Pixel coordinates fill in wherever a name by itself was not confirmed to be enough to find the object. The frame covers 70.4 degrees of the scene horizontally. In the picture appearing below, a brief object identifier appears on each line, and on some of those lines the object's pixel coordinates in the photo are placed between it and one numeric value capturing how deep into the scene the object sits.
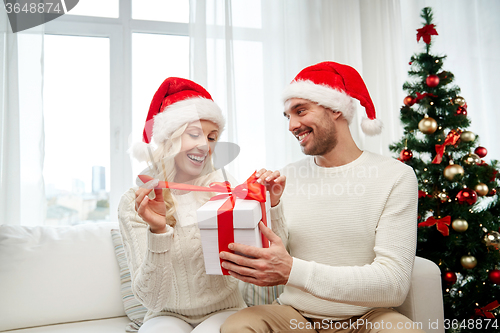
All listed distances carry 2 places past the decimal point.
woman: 0.85
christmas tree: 1.79
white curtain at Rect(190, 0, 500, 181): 2.35
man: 1.02
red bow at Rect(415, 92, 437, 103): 1.93
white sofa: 1.51
